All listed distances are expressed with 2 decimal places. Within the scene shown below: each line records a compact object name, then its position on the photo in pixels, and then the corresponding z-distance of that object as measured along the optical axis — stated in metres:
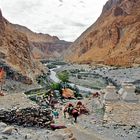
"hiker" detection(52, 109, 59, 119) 13.56
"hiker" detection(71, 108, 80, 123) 13.15
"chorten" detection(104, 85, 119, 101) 15.81
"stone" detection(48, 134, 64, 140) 7.04
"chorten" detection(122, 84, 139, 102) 15.93
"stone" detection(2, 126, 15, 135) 7.08
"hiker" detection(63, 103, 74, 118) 13.93
